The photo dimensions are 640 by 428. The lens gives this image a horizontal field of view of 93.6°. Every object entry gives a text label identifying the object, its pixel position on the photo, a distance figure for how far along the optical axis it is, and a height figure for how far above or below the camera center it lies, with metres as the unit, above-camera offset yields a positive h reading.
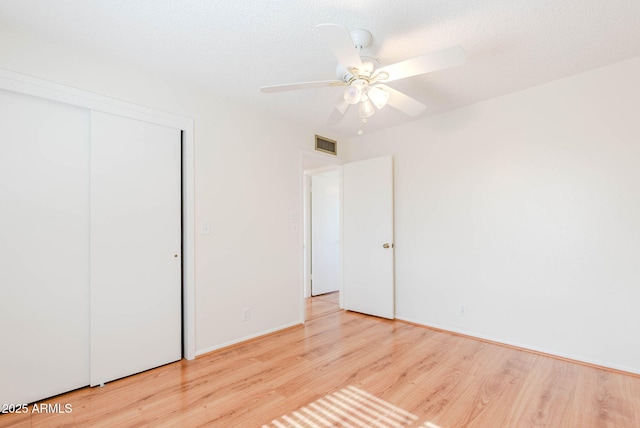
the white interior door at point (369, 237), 3.70 -0.21
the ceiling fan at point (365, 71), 1.48 +0.86
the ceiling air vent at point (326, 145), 3.84 +1.00
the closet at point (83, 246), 1.92 -0.17
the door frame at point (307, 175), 3.61 +0.67
